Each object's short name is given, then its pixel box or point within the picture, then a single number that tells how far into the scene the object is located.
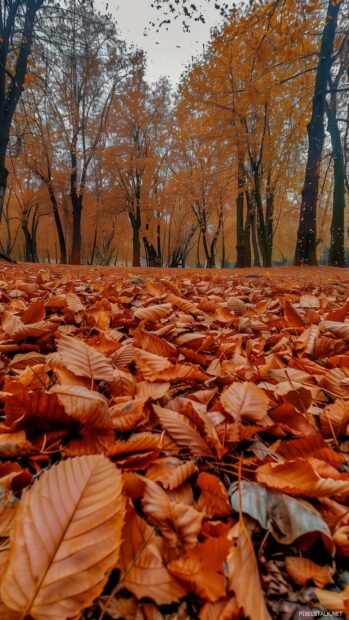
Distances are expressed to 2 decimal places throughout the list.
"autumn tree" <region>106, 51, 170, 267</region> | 13.74
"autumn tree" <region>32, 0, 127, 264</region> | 12.74
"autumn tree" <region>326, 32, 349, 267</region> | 8.39
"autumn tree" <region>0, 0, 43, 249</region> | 6.11
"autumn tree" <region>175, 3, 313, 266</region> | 6.25
